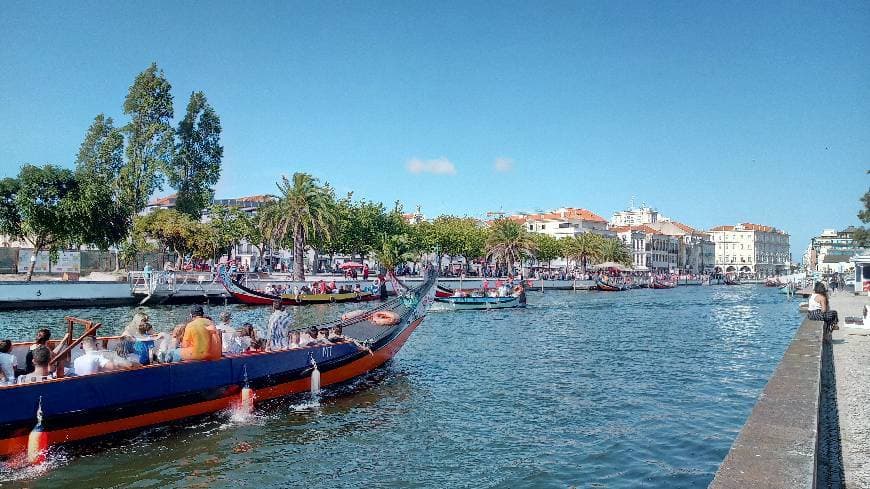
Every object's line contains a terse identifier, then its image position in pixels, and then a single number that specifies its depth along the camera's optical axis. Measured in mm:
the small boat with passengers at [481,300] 48469
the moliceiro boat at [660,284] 114106
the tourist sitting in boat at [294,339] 16347
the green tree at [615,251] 119438
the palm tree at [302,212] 59375
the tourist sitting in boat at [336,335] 17262
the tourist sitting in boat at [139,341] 12148
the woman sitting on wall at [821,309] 21250
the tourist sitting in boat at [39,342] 11758
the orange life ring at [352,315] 19945
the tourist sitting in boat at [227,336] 14477
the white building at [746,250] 191562
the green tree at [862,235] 72231
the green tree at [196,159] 61781
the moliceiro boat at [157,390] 10367
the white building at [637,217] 189750
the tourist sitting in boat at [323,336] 16620
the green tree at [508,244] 88250
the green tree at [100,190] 51969
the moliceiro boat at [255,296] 49906
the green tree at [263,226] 60188
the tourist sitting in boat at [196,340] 12953
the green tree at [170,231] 55341
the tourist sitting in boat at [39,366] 10734
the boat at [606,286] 92688
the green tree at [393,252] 75625
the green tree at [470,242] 90312
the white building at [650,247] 148750
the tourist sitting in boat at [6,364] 10673
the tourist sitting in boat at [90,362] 11281
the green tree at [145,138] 58625
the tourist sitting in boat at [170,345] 12547
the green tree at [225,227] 60781
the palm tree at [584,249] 112375
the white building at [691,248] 174625
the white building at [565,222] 133000
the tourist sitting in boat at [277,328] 15492
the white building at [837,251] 94688
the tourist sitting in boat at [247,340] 14836
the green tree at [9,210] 50188
